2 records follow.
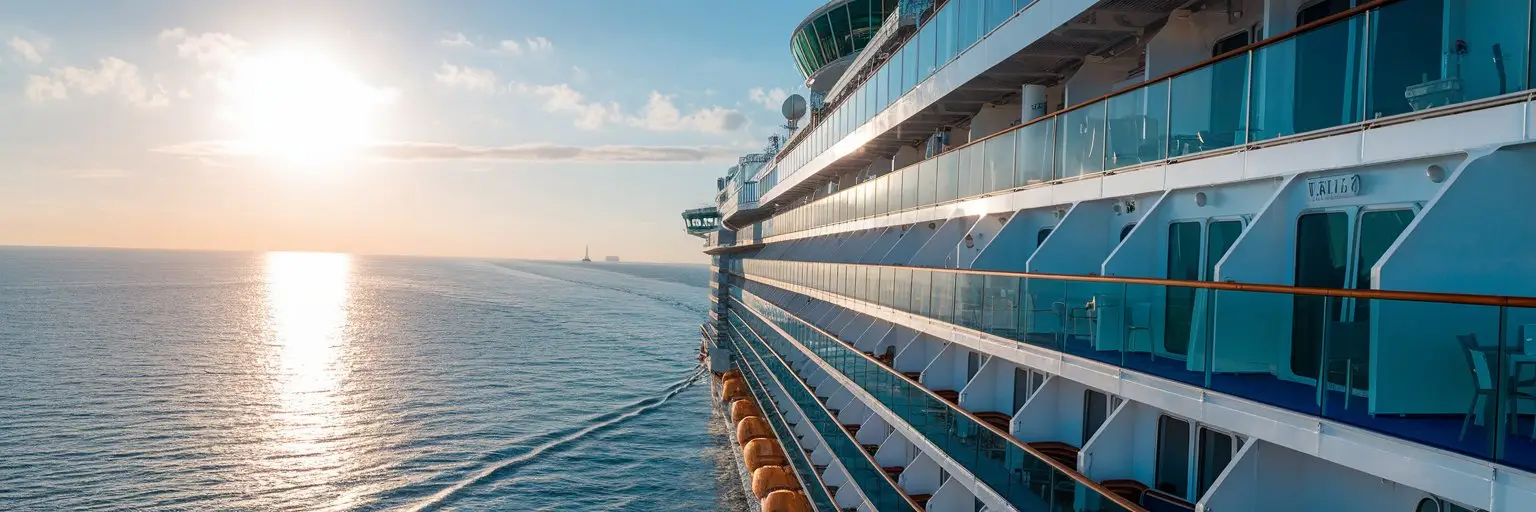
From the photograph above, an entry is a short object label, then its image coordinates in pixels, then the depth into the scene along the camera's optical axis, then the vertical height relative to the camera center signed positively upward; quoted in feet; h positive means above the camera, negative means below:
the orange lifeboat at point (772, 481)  81.25 -19.62
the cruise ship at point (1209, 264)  17.25 +0.69
